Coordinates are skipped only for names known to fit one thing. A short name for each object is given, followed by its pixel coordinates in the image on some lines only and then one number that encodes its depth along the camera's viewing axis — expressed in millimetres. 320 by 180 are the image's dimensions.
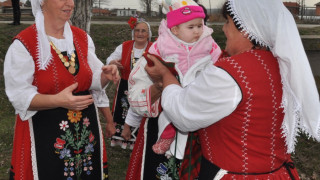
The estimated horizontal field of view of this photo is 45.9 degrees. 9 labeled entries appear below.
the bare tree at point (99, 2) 52781
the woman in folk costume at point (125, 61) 5527
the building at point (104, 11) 65938
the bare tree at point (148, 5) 42438
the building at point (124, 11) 65162
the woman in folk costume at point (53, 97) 2459
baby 2631
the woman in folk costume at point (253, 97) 1779
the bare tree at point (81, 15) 5875
